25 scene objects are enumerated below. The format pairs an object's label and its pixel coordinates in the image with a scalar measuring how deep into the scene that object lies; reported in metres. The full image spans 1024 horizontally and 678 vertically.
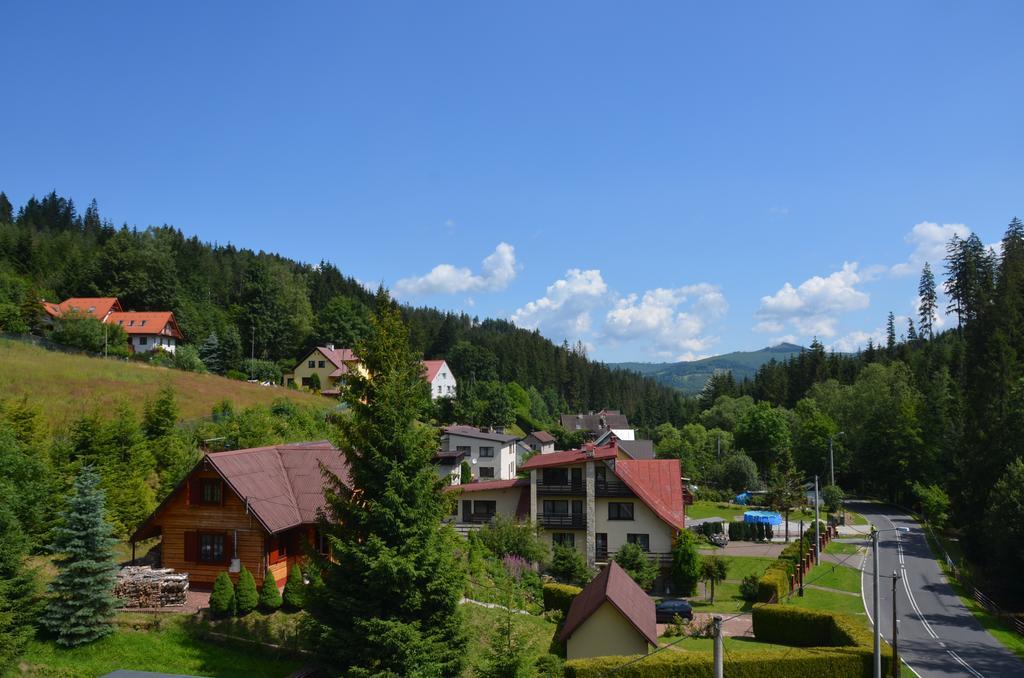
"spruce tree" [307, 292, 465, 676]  17.20
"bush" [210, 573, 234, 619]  21.33
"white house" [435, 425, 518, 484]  65.62
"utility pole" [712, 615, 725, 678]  13.20
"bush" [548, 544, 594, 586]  35.38
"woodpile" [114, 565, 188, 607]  21.73
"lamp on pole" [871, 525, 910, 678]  18.90
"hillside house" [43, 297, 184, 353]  73.50
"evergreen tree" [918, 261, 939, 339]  110.62
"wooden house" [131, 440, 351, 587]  23.61
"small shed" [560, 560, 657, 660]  22.59
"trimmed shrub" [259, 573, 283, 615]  21.86
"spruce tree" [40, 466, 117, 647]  18.83
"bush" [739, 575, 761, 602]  33.25
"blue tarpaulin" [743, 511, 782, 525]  50.66
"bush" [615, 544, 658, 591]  35.16
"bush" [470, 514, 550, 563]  35.22
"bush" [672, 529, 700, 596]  35.34
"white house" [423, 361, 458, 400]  96.62
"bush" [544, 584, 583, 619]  29.67
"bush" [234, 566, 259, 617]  21.48
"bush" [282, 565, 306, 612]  21.81
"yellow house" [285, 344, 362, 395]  81.78
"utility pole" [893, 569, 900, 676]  20.69
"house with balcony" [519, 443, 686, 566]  38.94
